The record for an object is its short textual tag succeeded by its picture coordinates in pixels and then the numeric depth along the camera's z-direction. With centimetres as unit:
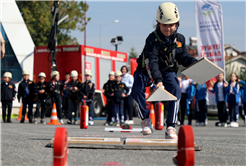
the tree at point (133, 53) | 9766
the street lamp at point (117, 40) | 2941
